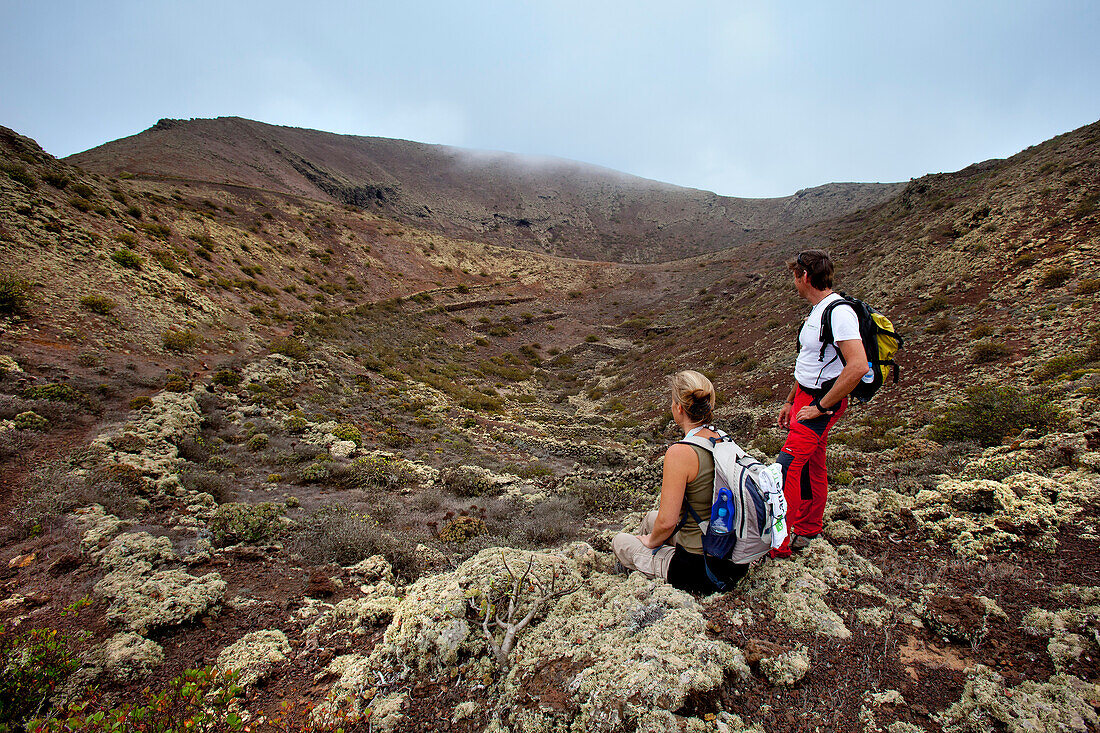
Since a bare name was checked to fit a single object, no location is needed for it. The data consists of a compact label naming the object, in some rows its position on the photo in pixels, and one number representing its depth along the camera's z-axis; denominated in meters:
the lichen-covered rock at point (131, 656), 2.58
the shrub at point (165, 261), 14.59
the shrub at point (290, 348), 14.50
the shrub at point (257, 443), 8.00
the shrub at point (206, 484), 5.73
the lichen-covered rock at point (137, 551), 3.56
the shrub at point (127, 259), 12.70
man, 3.06
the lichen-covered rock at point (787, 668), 2.24
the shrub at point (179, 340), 11.27
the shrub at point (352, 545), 4.14
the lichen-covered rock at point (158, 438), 5.62
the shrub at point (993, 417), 4.80
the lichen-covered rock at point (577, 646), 2.10
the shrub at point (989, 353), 7.83
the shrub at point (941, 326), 10.13
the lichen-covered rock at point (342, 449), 8.56
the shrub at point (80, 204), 13.32
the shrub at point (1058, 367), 6.11
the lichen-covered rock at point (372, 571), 3.84
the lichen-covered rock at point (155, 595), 2.98
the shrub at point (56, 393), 6.76
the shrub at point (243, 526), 4.52
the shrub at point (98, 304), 10.35
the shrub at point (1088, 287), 7.95
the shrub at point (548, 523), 5.04
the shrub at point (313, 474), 7.02
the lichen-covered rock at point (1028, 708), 1.71
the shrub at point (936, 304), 11.24
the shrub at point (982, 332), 8.83
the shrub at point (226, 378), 10.38
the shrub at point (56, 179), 13.23
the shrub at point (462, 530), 5.07
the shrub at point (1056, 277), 8.98
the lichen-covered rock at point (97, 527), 3.75
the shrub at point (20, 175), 12.21
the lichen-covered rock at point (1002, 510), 3.03
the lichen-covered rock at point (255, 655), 2.63
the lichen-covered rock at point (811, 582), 2.64
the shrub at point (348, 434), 9.48
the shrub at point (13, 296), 8.69
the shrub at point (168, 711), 2.09
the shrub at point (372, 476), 7.20
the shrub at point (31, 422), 5.81
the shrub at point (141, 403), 7.68
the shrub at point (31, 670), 2.20
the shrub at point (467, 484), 7.52
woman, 2.59
